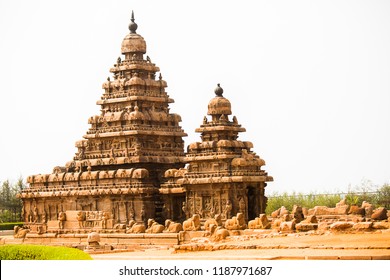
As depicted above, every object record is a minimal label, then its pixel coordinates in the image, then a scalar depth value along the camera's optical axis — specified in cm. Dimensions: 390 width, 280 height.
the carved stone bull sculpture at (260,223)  5175
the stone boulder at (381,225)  4619
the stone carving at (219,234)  4856
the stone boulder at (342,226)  4609
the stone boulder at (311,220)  5006
